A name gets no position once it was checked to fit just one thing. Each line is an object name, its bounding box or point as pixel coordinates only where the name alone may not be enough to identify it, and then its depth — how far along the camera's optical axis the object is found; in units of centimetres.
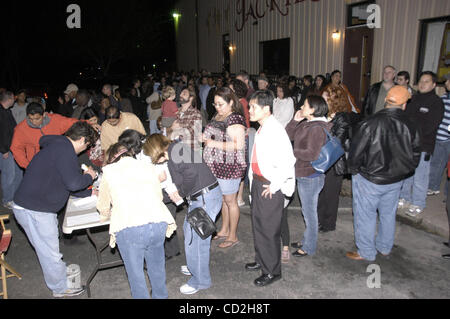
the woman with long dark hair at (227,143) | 371
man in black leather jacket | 360
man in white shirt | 325
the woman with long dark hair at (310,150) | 371
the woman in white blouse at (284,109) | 586
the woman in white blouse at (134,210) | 272
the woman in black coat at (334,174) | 427
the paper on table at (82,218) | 326
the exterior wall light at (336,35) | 939
